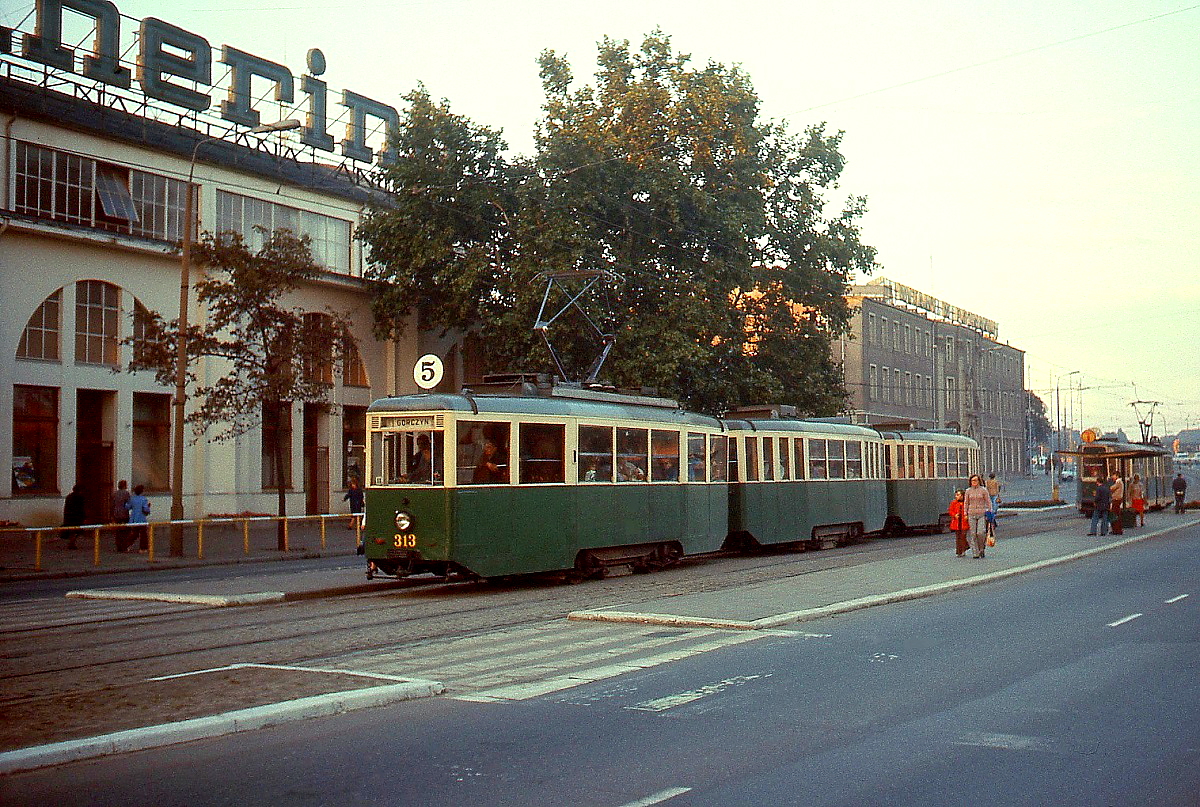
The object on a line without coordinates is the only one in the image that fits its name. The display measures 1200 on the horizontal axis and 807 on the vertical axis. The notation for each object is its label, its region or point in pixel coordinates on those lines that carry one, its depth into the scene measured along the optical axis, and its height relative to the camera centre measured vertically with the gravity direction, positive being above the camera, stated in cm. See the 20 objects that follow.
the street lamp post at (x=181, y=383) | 2552 +186
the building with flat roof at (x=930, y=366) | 7069 +635
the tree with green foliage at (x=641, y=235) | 3600 +712
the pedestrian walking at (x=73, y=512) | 2847 -89
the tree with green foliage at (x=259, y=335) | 2786 +314
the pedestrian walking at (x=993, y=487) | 3428 -64
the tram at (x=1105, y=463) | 4222 +0
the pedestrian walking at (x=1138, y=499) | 3634 -107
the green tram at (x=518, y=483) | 1683 -21
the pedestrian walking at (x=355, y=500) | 3459 -84
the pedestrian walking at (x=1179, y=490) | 4553 -102
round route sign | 1753 +137
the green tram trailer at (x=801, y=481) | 2525 -33
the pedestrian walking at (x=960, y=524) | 2281 -110
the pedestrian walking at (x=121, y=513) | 2822 -93
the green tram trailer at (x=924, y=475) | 3234 -29
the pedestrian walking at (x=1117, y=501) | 3127 -98
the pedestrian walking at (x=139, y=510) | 2814 -85
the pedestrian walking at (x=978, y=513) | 2220 -88
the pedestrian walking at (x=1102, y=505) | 3081 -105
